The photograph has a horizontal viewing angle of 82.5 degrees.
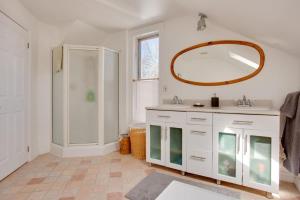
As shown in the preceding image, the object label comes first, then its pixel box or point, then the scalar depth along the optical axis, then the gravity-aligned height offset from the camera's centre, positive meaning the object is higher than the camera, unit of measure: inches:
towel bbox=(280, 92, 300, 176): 66.7 -13.4
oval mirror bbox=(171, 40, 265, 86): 86.0 +20.2
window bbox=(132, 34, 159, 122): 121.0 +16.5
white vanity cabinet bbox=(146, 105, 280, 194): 67.5 -19.9
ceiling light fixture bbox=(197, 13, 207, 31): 91.5 +40.6
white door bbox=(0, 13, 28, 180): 82.0 +1.2
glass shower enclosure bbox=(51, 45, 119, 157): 112.7 -1.7
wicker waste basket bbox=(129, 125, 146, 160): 109.3 -29.2
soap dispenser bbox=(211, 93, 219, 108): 90.0 -1.6
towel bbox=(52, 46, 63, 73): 112.9 +26.6
